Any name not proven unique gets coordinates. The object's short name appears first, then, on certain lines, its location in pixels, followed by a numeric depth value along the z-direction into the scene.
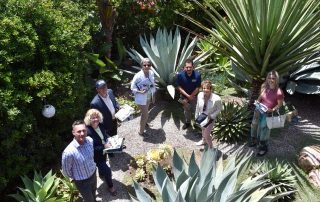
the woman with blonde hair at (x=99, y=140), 3.64
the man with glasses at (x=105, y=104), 4.05
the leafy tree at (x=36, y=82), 3.87
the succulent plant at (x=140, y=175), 4.15
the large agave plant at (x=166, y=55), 5.32
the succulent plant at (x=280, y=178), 3.87
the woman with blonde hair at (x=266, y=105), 4.09
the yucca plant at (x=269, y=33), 4.07
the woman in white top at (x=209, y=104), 4.19
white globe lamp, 4.10
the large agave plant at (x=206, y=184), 2.95
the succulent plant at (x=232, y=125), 4.67
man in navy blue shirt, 4.70
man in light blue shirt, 3.37
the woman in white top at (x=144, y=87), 4.51
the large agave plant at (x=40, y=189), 3.66
